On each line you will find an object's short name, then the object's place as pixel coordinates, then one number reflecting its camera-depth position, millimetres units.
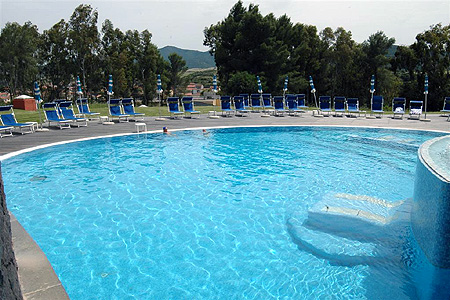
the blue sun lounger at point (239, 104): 17016
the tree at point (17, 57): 28984
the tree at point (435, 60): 26141
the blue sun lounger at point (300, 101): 18250
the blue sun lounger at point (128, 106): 14703
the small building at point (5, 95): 30620
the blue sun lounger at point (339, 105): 16686
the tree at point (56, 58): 31938
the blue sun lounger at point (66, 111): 13000
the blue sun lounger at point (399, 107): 15492
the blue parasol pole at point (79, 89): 14056
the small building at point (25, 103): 20234
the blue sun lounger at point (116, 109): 14354
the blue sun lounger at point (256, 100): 18162
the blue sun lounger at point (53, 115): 12625
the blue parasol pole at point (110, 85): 14373
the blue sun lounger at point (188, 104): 16547
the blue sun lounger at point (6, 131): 10667
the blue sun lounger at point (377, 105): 16172
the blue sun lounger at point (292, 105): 17416
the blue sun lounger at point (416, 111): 15375
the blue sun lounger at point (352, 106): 16578
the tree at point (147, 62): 37344
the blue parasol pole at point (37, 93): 11644
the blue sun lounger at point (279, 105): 17125
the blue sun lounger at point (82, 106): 14242
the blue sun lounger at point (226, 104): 16875
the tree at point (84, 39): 30500
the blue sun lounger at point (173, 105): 15959
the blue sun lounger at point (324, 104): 17133
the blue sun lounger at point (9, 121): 11055
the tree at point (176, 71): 49688
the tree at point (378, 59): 29750
